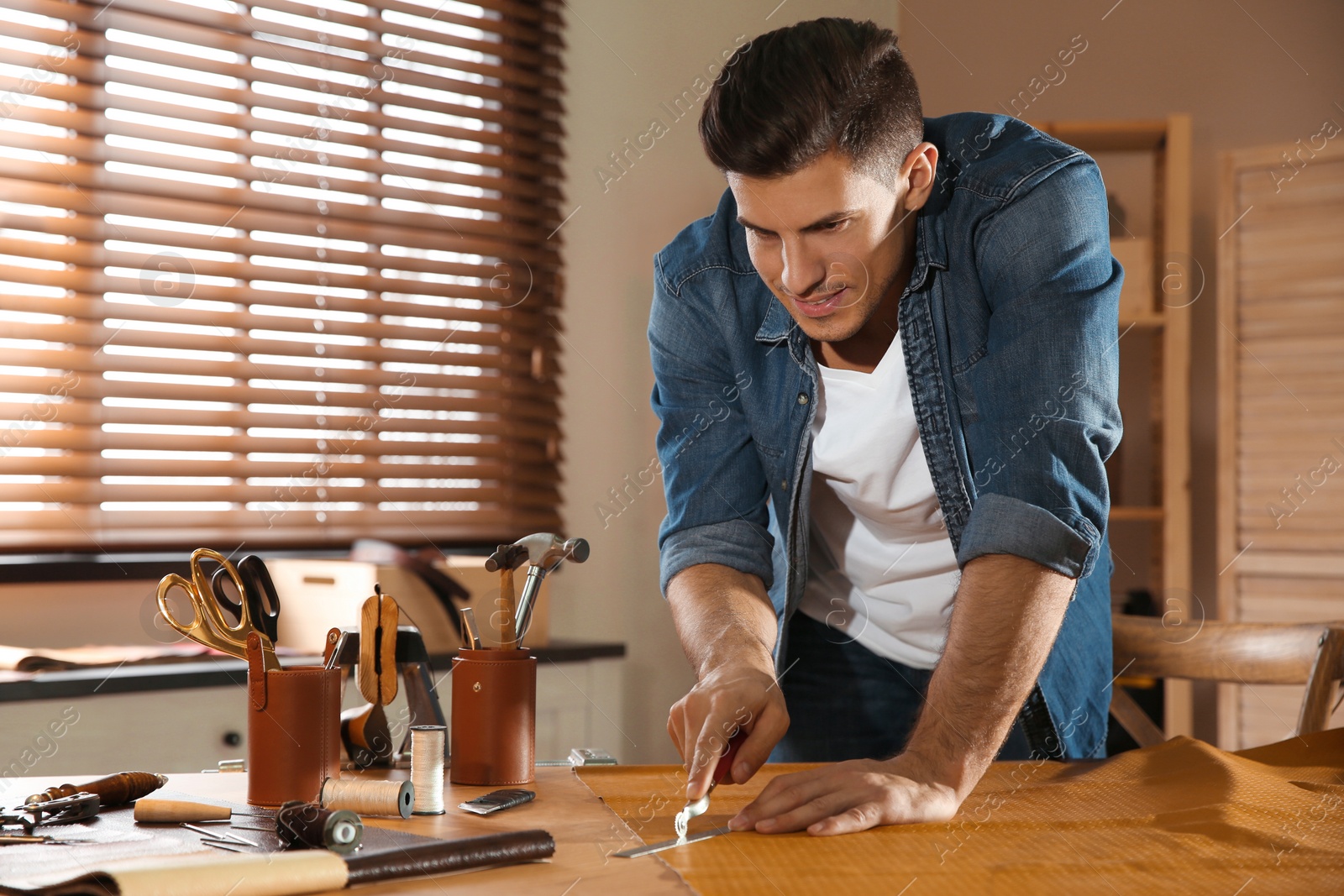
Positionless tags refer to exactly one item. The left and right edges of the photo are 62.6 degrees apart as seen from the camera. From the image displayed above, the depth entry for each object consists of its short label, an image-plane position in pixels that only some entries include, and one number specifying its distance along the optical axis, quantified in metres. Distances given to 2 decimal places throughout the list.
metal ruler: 0.76
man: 1.00
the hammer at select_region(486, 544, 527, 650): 0.99
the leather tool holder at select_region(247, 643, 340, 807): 0.86
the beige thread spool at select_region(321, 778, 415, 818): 0.83
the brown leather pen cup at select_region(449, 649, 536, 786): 0.97
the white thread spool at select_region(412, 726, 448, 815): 0.86
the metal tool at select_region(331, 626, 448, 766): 1.04
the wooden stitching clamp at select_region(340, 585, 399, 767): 1.01
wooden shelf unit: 2.40
